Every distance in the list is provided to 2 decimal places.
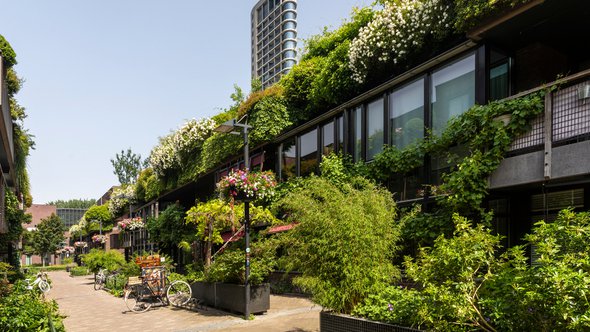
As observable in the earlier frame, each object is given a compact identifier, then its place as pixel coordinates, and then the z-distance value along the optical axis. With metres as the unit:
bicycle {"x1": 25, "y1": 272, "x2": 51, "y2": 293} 13.68
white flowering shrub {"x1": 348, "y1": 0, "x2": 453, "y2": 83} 12.30
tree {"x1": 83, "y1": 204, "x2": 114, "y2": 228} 60.94
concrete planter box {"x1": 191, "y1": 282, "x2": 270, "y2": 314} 11.98
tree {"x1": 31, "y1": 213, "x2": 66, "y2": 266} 70.25
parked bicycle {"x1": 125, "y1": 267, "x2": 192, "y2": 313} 14.16
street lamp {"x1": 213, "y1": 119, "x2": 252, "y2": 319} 11.60
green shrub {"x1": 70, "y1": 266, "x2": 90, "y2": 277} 43.12
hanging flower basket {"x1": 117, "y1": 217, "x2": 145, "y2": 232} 30.42
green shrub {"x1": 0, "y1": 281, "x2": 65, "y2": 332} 6.38
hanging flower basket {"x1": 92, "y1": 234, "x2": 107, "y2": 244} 38.30
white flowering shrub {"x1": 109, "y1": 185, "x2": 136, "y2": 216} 49.62
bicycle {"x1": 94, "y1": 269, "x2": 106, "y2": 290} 24.64
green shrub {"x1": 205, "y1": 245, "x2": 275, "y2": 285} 12.22
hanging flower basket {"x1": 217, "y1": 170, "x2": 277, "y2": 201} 12.37
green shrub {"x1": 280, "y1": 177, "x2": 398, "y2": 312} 8.30
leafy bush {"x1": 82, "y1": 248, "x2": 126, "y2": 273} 27.52
